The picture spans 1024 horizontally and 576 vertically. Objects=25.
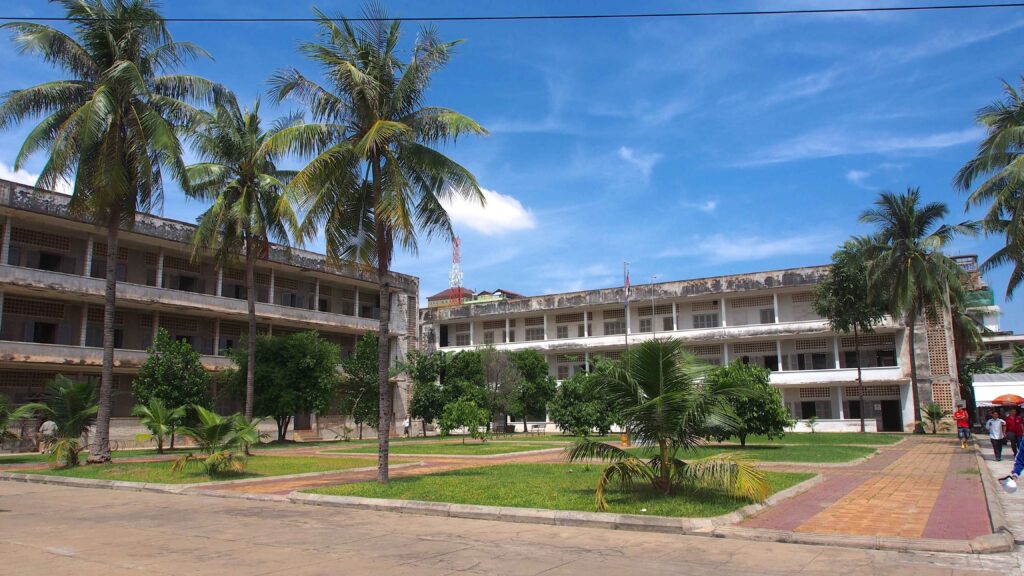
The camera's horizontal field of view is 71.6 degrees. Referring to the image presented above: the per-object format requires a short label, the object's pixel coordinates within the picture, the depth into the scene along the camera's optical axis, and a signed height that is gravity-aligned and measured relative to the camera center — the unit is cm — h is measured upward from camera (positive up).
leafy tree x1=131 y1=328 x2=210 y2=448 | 2908 +71
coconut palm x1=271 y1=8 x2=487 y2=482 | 1423 +516
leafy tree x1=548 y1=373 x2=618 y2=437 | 3111 -101
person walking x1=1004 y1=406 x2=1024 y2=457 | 1873 -115
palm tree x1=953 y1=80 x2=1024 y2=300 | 2022 +637
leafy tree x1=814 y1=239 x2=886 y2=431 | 3669 +474
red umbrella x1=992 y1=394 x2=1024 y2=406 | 2403 -57
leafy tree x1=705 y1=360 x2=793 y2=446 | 2342 -81
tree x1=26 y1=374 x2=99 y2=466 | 1911 -39
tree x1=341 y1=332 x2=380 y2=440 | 3925 +43
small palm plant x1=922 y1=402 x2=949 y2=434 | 3750 -161
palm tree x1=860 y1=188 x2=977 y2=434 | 3444 +617
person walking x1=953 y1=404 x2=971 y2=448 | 2559 -140
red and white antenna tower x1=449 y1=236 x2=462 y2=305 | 6950 +1104
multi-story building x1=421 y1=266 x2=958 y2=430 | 4172 +339
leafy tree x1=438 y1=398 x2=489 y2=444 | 3053 -113
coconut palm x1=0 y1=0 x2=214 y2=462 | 1786 +727
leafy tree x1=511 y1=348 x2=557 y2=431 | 4556 +46
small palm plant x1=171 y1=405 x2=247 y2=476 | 1534 -105
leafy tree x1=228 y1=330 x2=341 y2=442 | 3212 +79
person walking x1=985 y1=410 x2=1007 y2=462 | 1838 -124
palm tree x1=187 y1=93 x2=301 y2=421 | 2375 +709
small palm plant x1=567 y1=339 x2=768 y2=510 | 1005 -43
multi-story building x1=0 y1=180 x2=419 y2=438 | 3086 +478
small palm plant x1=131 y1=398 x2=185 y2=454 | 2058 -66
